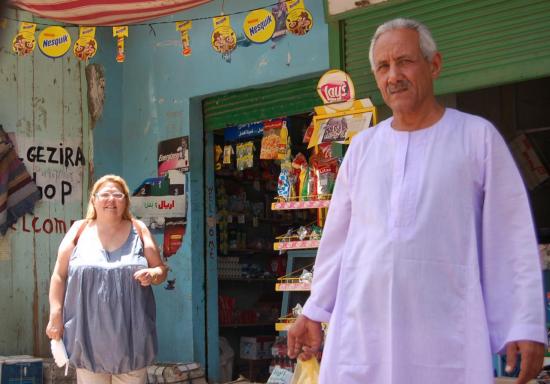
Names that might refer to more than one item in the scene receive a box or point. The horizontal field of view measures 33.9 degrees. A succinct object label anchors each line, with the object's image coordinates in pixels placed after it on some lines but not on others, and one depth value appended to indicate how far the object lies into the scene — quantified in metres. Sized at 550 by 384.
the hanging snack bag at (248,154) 8.26
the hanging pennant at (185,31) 7.63
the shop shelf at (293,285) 6.14
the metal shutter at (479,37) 5.26
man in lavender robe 2.55
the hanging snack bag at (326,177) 6.00
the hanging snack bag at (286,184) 6.34
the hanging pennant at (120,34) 7.92
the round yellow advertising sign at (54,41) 7.79
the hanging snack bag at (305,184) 6.18
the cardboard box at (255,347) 9.10
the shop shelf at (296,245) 6.05
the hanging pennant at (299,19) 7.20
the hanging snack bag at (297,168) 6.37
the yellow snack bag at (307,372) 4.40
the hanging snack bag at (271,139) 7.52
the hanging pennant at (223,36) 7.54
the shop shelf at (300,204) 5.92
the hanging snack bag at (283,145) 7.40
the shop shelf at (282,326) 6.04
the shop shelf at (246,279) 9.13
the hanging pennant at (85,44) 7.87
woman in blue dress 5.64
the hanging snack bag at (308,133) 6.77
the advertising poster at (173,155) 8.34
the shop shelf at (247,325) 9.03
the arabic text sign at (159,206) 8.38
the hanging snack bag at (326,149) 6.09
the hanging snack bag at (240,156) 8.35
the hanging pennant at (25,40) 7.73
